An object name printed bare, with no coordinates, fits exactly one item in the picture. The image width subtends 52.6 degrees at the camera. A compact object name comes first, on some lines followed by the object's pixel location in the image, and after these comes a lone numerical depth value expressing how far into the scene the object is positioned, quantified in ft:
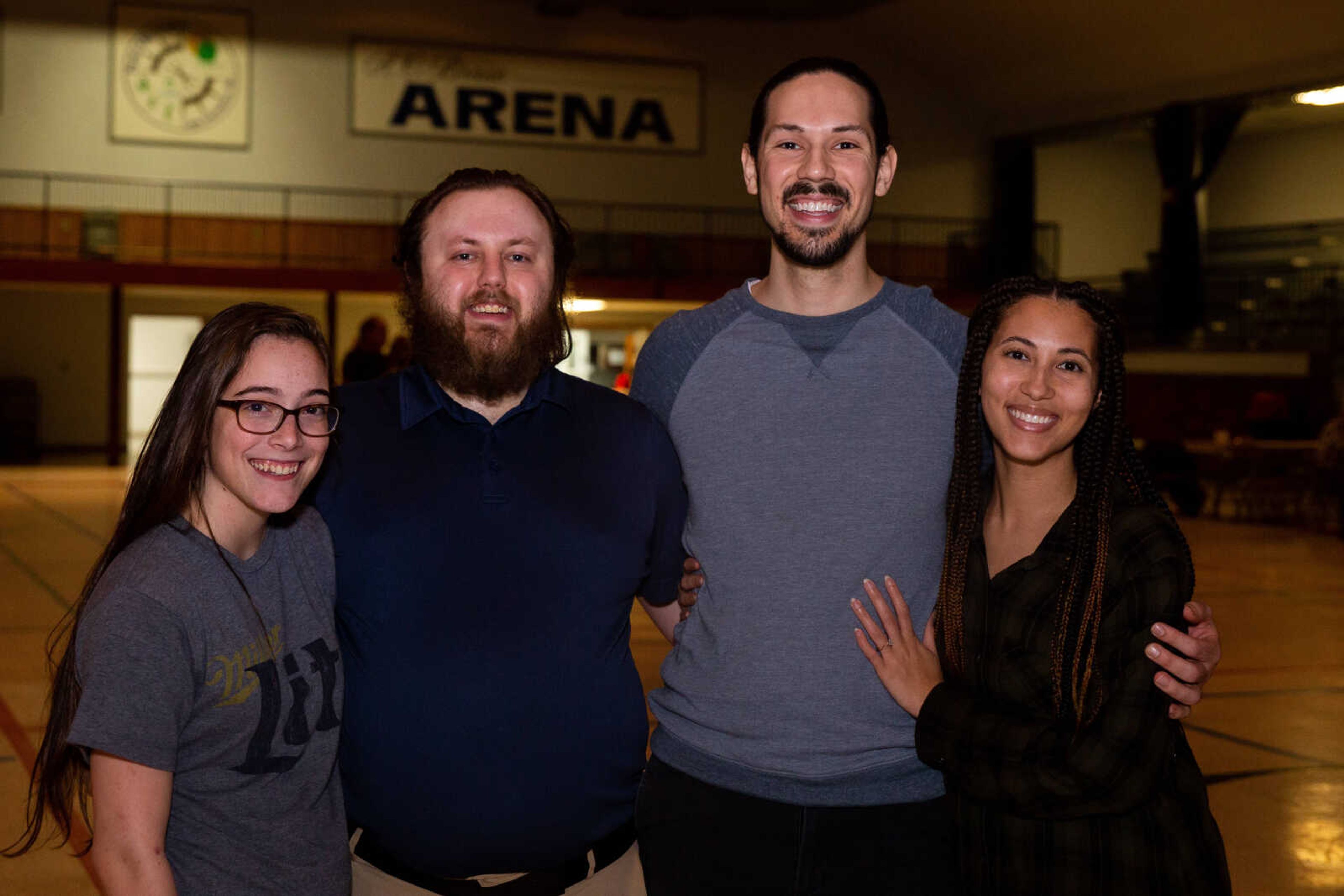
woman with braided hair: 7.14
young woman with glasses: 6.26
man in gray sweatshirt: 7.65
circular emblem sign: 74.23
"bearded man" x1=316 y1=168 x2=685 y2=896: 7.45
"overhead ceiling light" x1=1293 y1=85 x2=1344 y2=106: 56.03
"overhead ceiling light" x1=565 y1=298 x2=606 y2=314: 70.73
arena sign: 78.48
